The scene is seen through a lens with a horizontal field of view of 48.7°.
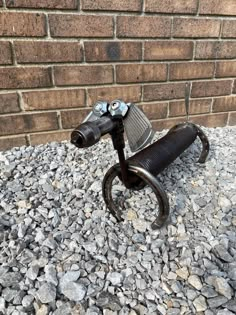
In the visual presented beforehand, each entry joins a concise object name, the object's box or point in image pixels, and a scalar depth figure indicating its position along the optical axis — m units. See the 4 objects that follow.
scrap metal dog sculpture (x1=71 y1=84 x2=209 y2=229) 0.74
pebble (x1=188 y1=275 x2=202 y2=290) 0.85
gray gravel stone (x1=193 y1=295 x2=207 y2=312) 0.79
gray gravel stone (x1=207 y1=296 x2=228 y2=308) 0.80
